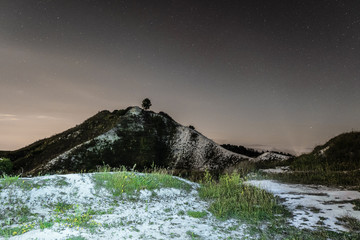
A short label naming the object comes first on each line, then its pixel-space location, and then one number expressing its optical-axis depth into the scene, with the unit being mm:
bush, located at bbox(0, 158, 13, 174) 29356
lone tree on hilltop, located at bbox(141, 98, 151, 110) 65000
